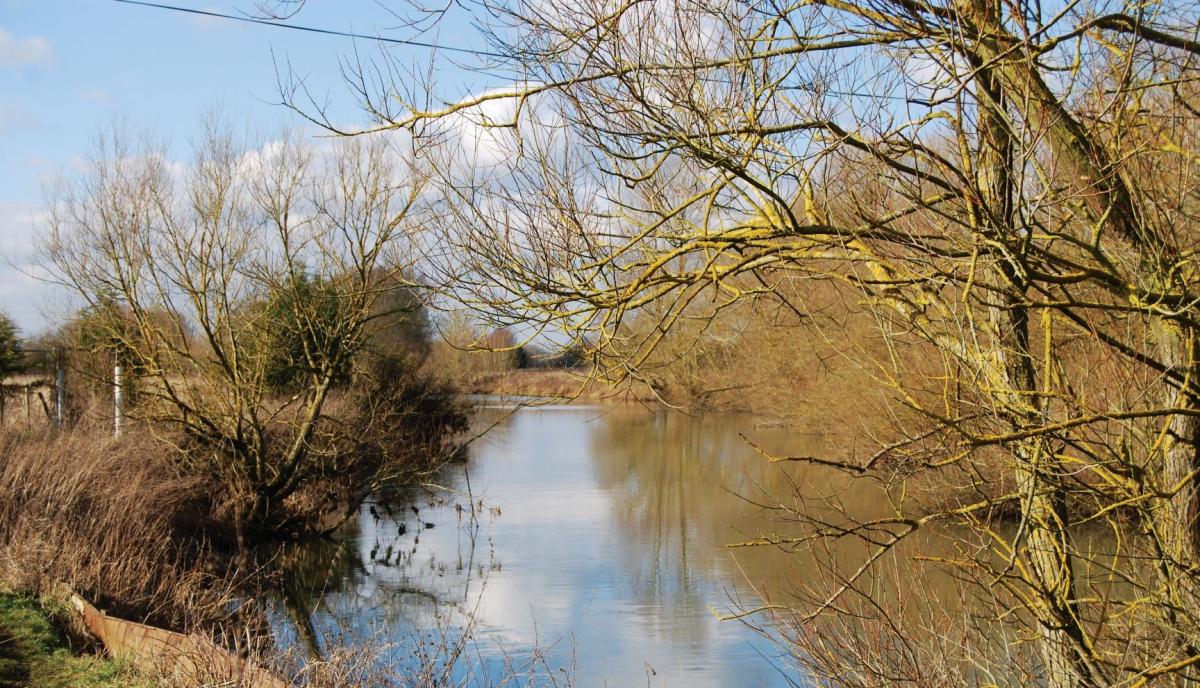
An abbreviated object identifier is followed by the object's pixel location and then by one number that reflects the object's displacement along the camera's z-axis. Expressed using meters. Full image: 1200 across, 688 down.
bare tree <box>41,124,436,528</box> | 14.47
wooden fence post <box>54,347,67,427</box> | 16.23
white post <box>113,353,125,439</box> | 14.59
